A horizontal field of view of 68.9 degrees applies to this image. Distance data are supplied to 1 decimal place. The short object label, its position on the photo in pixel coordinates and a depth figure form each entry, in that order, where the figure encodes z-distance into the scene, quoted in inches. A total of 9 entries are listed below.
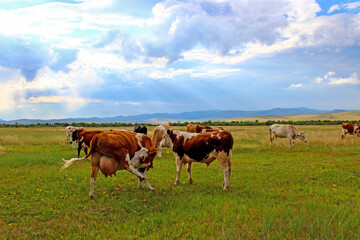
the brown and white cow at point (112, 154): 308.5
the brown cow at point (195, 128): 761.4
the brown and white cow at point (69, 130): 1052.4
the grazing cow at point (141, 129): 851.0
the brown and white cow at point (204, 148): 363.3
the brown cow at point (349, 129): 1137.4
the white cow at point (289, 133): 963.5
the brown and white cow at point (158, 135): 730.6
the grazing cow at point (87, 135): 467.8
